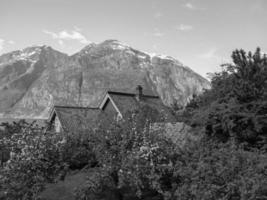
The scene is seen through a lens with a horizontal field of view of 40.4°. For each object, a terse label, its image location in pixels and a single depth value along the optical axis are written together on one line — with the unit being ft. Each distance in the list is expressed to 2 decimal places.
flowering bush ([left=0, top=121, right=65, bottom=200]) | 43.27
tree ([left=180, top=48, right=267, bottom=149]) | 66.74
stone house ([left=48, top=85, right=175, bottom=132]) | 110.42
